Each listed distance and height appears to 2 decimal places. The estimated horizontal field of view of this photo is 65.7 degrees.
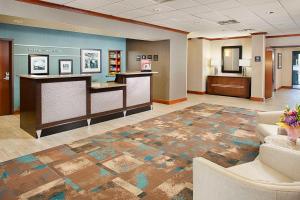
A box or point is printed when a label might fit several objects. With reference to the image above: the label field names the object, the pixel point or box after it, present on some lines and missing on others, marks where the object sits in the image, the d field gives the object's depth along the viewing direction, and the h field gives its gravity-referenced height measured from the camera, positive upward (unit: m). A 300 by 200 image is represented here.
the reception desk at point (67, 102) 4.81 -0.33
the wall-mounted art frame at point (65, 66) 7.88 +0.74
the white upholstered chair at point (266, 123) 3.86 -0.66
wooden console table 10.42 +0.09
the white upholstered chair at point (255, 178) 1.51 -0.72
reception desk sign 8.27 +0.81
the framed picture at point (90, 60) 8.62 +1.03
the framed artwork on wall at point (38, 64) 7.15 +0.72
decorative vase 2.84 -0.56
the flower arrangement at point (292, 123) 2.80 -0.43
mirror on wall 11.08 +1.43
